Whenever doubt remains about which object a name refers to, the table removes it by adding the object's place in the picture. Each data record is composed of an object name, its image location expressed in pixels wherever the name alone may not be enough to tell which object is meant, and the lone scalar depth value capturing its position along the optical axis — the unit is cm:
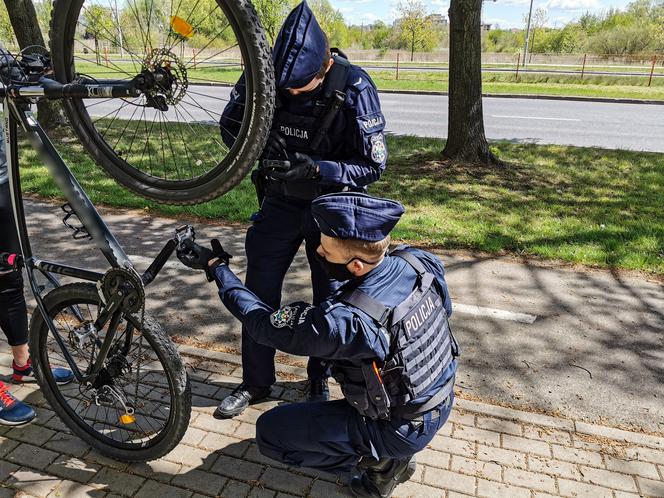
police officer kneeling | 221
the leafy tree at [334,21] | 5352
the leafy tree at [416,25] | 5250
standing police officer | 257
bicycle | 219
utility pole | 3906
